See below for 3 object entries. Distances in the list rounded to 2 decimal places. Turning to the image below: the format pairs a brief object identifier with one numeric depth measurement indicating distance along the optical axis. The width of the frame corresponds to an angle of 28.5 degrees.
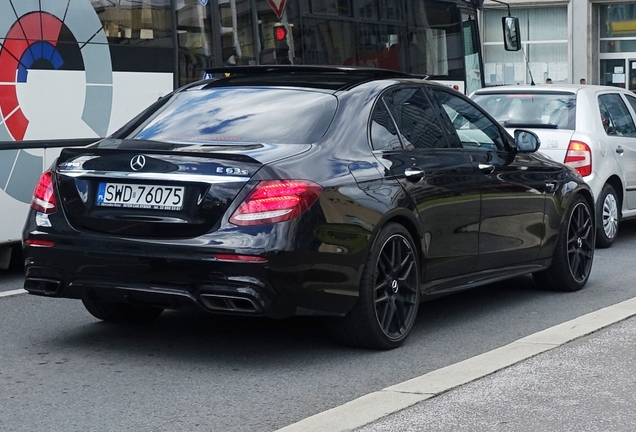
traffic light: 12.29
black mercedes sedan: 5.97
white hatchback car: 11.88
